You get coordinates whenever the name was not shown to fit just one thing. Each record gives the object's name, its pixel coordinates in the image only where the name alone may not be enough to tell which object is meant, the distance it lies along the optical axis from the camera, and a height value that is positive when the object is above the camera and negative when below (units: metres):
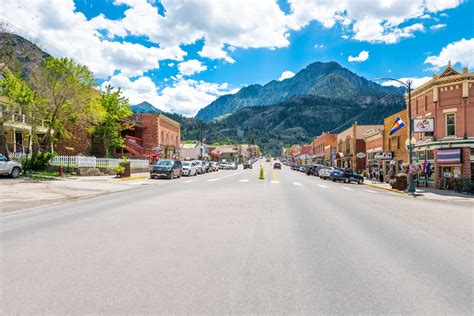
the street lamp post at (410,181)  24.12 -1.57
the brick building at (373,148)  43.03 +1.62
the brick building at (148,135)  48.72 +4.21
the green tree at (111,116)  40.00 +5.37
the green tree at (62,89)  26.95 +5.92
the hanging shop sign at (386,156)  38.25 +0.43
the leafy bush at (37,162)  27.15 -0.08
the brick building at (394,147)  35.97 +1.42
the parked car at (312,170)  54.53 -1.67
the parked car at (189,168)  38.94 -0.97
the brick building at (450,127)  26.86 +2.72
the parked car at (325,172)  42.43 -1.60
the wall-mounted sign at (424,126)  28.27 +2.88
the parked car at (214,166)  57.84 -1.12
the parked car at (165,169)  31.88 -0.90
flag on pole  30.55 +3.24
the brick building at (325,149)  72.31 +2.81
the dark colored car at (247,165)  76.58 -1.11
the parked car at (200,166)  44.39 -0.79
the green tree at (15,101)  25.16 +4.63
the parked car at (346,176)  36.75 -1.83
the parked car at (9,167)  22.38 -0.42
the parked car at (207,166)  49.89 -0.91
